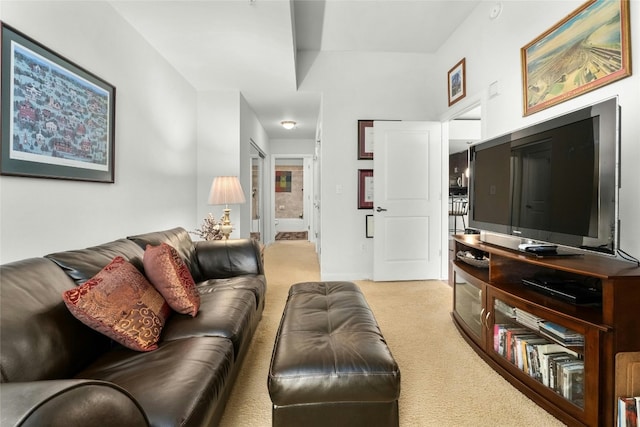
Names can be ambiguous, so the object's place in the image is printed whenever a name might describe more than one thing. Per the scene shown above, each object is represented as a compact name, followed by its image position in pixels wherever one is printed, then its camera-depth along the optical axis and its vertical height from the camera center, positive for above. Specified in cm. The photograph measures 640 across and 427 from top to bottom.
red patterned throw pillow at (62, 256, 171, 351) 112 -41
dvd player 140 -42
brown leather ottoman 113 -67
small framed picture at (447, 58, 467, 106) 305 +136
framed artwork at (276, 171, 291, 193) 848 +72
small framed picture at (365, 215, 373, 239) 381 -24
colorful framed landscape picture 153 +91
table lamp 309 +13
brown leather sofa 59 -50
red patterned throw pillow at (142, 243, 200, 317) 155 -40
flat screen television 130 +14
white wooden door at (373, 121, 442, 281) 357 +8
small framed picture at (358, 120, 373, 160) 374 +86
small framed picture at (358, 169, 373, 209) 379 +23
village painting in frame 139 +50
